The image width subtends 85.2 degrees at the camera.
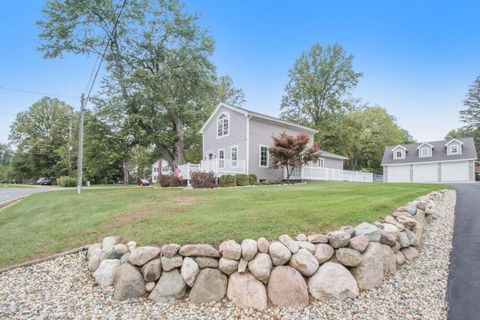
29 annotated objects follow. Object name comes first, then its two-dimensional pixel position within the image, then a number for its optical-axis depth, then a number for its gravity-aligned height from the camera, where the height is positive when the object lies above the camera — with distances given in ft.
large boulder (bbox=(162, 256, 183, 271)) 10.97 -3.89
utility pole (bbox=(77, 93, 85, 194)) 42.19 +2.24
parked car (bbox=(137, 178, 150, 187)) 98.50 -4.56
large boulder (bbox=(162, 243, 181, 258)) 11.20 -3.42
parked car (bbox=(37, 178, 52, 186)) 119.85 -5.21
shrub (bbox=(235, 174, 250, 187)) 45.37 -1.61
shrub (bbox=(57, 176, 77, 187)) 85.19 -3.70
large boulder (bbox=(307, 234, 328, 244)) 11.66 -3.05
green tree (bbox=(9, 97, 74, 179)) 132.57 +17.48
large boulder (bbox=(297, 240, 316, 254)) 11.39 -3.29
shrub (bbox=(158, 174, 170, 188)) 49.32 -1.95
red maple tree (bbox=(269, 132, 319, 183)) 48.24 +3.63
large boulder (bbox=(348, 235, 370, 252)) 11.36 -3.18
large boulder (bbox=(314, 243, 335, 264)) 11.09 -3.50
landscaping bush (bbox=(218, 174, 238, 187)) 44.29 -1.74
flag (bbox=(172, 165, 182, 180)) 47.81 -0.61
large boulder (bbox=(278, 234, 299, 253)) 11.21 -3.16
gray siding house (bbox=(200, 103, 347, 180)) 49.83 +6.44
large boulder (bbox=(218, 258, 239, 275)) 10.77 -3.93
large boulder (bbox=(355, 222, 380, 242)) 12.25 -2.90
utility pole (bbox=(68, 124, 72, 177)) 105.88 +7.04
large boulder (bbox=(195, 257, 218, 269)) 10.94 -3.84
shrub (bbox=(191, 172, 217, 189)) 41.53 -1.48
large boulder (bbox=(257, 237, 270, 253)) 11.16 -3.19
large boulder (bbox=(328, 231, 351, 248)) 11.33 -2.99
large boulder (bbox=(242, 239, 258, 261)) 10.91 -3.33
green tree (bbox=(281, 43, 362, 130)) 94.12 +31.64
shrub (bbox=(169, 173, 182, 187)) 48.08 -1.90
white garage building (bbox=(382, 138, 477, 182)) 85.40 +3.25
